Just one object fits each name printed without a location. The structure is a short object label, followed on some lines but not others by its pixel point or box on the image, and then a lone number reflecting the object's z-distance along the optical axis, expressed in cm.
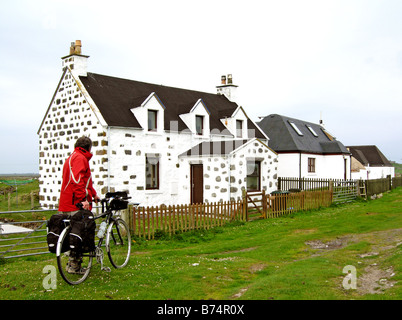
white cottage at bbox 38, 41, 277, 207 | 1861
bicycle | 665
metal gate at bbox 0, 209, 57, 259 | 1092
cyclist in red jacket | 686
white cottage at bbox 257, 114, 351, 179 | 3180
